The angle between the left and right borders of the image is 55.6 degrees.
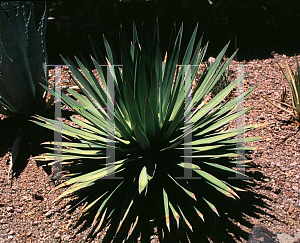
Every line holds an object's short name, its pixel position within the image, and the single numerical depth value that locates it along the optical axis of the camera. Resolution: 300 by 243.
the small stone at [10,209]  2.35
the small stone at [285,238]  1.93
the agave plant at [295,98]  2.82
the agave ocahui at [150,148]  1.98
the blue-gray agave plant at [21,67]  2.63
